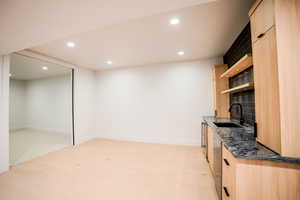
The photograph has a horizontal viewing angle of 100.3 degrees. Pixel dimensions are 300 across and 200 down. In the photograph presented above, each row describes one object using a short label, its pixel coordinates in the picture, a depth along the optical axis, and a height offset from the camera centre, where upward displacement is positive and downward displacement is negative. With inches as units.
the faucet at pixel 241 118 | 88.3 -11.8
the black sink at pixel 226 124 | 94.4 -17.4
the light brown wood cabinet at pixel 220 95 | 121.6 +6.5
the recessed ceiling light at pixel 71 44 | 101.4 +50.1
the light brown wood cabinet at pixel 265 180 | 37.3 -24.5
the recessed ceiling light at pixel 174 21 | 75.1 +50.0
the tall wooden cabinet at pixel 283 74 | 37.6 +8.3
